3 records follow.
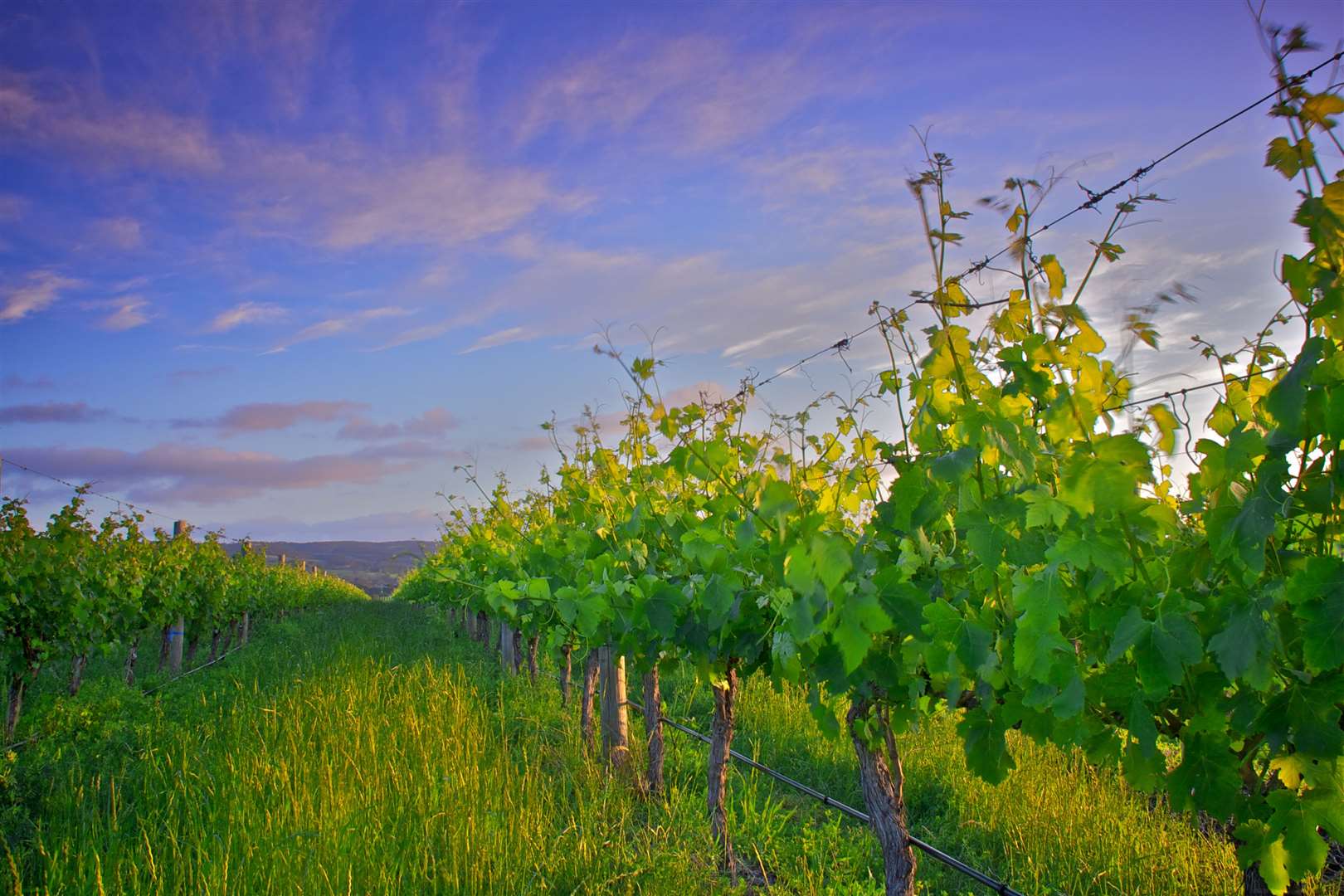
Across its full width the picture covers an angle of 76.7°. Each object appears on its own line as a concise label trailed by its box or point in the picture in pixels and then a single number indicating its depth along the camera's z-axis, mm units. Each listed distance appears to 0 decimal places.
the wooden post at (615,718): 6395
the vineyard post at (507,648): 11211
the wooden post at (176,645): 13250
